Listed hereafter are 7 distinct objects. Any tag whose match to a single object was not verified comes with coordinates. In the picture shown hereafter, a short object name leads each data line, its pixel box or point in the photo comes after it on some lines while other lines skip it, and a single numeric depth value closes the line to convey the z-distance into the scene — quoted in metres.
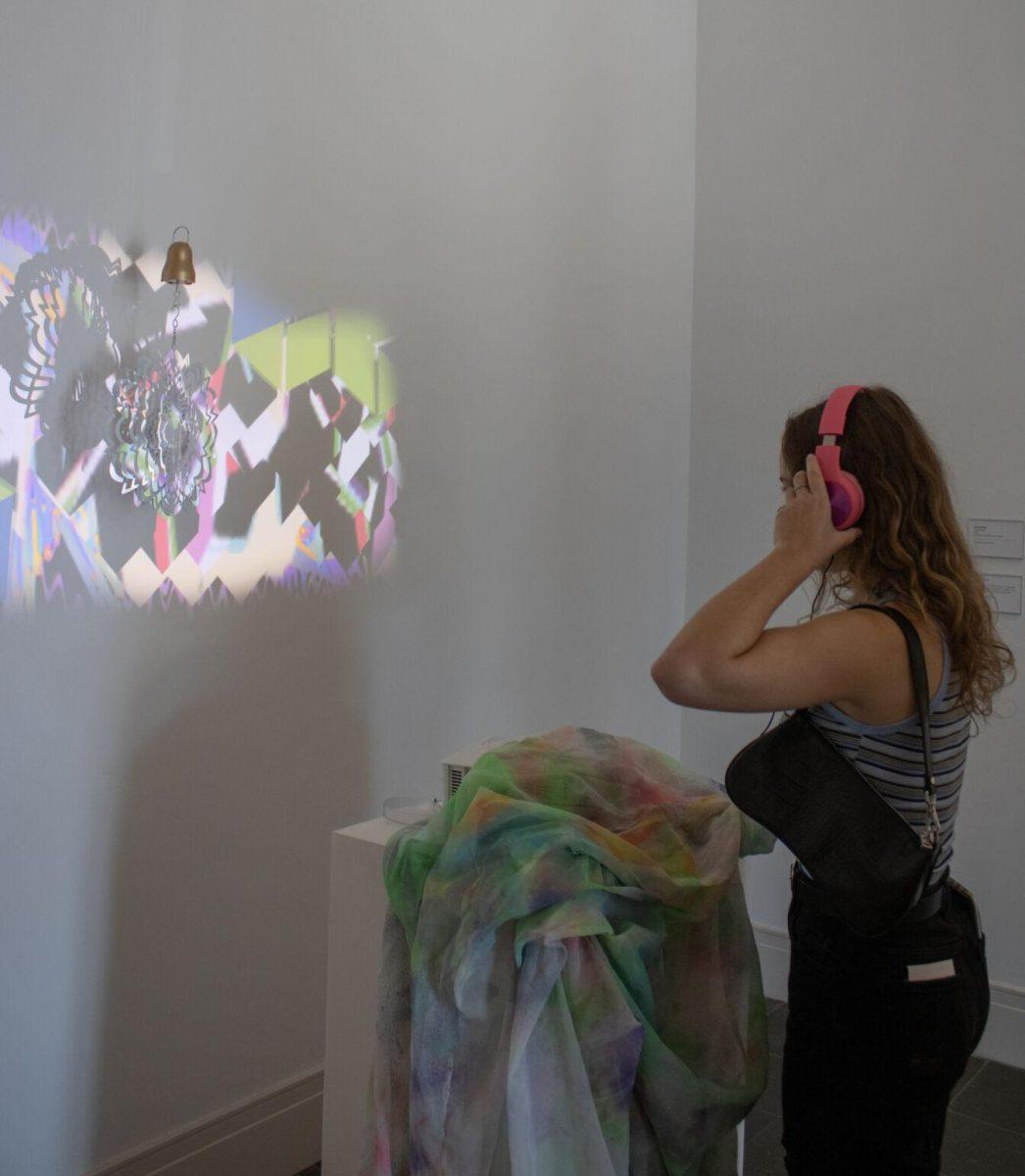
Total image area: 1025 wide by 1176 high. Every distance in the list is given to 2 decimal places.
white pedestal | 2.03
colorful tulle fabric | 1.58
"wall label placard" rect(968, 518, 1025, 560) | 3.22
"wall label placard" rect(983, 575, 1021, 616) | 3.23
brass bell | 2.16
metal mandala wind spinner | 2.20
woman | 1.46
